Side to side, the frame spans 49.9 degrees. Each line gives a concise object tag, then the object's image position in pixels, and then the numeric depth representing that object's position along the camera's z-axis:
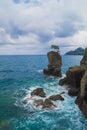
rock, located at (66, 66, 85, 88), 19.03
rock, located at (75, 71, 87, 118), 14.17
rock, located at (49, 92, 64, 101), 17.16
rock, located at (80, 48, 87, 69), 23.51
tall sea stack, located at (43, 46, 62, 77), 29.86
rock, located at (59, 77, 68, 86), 22.84
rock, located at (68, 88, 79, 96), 18.32
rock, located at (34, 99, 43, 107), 16.10
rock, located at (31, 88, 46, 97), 18.43
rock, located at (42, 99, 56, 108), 15.56
